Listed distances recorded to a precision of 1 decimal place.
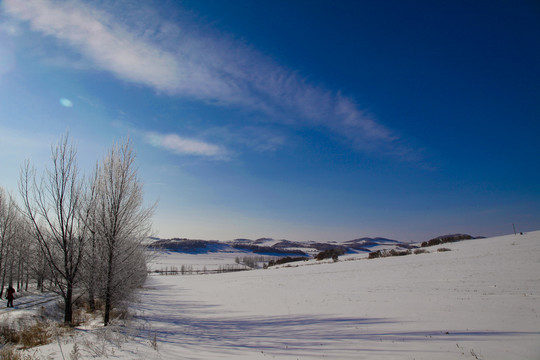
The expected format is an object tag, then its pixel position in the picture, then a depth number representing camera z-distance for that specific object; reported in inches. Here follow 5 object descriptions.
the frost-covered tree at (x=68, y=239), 442.0
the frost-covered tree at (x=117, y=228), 464.1
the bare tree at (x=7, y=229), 1027.3
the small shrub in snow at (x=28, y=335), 344.2
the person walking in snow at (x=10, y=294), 786.8
